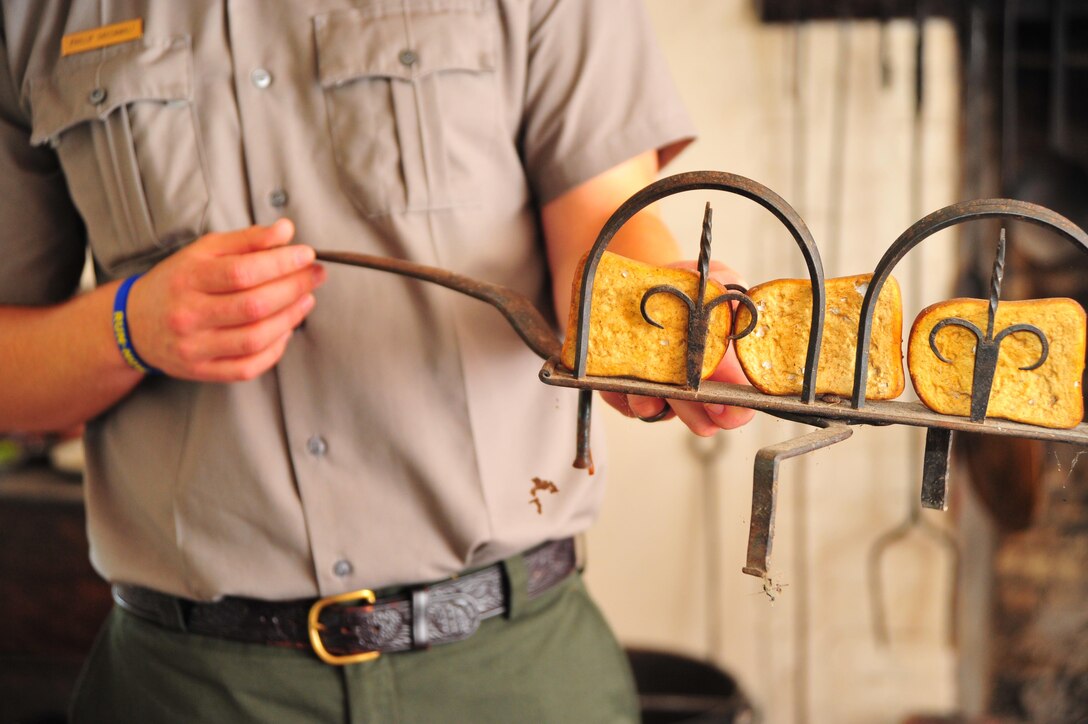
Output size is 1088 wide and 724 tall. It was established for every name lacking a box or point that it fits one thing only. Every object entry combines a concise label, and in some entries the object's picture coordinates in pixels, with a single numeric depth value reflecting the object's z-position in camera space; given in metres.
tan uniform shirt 0.90
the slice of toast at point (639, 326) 0.66
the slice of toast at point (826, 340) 0.63
